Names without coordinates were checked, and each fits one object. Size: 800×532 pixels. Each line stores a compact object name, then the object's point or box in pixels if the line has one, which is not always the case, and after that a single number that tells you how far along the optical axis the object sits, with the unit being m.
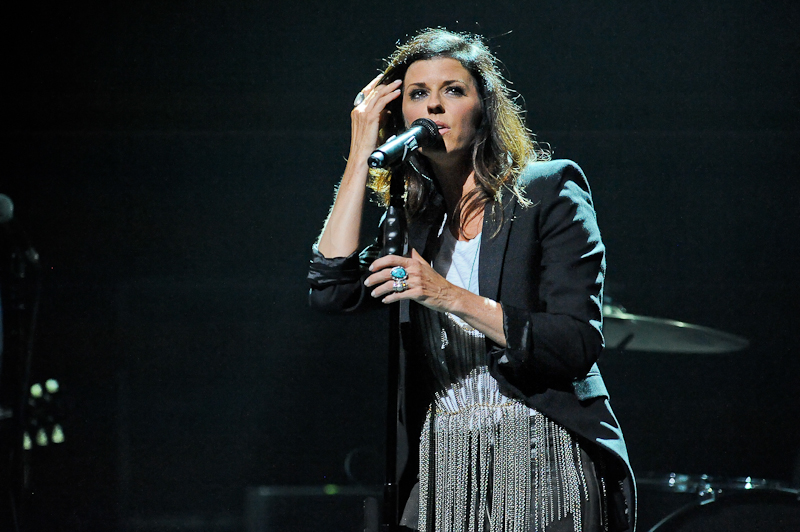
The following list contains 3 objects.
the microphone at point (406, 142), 8.08
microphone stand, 8.08
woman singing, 8.24
